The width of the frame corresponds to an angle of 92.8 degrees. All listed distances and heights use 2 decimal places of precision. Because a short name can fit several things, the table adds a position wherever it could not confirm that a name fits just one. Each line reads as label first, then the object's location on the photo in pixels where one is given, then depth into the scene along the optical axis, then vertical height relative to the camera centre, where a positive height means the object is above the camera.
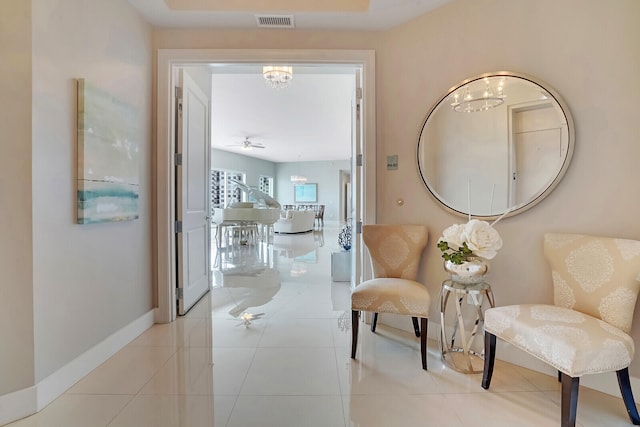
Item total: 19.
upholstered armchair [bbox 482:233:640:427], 1.33 -0.55
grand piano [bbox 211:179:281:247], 6.79 -0.11
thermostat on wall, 2.55 +0.41
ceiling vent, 2.45 +1.56
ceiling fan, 8.83 +2.05
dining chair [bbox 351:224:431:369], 2.05 -0.42
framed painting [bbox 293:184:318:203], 14.20 +0.85
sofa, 9.63 -0.35
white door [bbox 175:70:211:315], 2.76 +0.18
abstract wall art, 1.80 +0.36
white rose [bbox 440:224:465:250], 1.86 -0.16
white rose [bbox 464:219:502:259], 1.78 -0.18
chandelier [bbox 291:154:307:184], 14.01 +1.47
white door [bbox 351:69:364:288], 2.73 +0.25
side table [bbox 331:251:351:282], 4.13 -0.77
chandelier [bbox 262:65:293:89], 3.65 +1.67
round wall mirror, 1.91 +0.45
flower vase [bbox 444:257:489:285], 1.87 -0.37
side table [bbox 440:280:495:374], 1.90 -0.81
